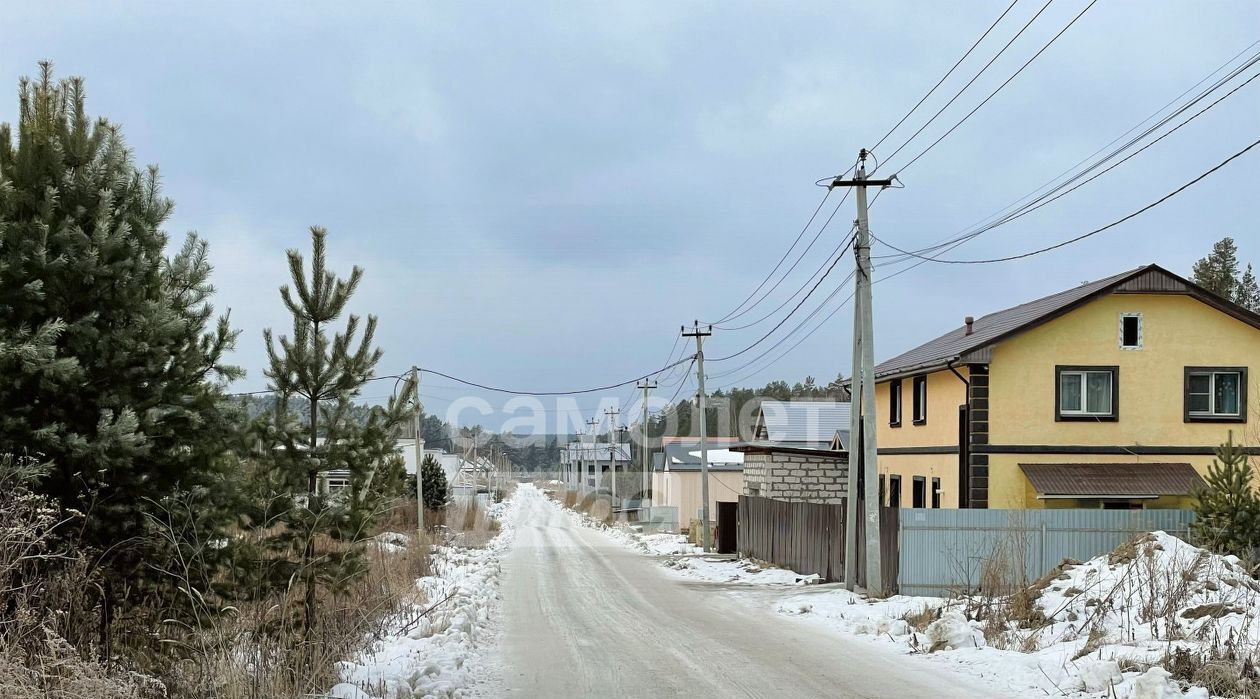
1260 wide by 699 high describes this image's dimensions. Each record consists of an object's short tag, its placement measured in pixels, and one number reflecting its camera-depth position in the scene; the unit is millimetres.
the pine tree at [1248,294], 56656
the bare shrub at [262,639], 7746
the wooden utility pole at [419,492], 35591
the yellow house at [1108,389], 23359
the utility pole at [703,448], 34988
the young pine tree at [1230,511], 16922
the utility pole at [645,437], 54225
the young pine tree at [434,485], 46875
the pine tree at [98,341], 7680
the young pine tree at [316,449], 9320
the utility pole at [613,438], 74500
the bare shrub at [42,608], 6582
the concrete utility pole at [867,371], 19219
